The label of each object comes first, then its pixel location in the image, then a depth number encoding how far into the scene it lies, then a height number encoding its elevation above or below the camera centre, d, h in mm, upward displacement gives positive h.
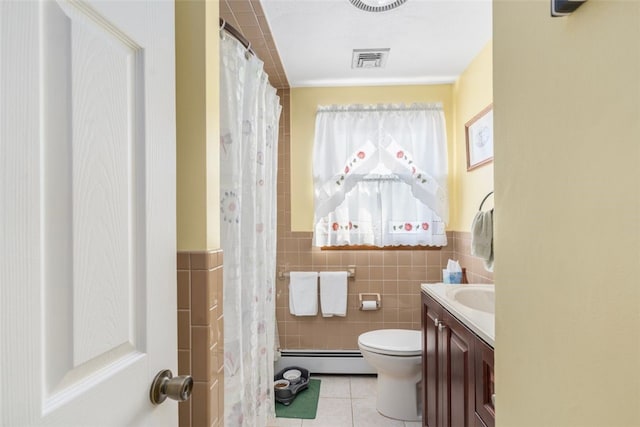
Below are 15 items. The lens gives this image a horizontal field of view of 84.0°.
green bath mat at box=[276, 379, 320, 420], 2248 -1256
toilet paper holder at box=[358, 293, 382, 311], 2785 -663
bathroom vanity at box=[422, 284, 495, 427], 1114 -545
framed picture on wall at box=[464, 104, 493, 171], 2162 +493
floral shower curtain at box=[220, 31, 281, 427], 1431 -69
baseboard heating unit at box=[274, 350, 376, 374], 2805 -1155
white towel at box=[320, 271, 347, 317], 2779 -609
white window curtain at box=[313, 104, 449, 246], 2764 +298
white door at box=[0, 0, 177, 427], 412 +9
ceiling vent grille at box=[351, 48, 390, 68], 2320 +1069
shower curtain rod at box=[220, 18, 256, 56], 1387 +750
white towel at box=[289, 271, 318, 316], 2807 -618
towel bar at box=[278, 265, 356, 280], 2812 -459
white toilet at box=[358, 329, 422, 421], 2072 -960
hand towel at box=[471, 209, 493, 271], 1468 -101
